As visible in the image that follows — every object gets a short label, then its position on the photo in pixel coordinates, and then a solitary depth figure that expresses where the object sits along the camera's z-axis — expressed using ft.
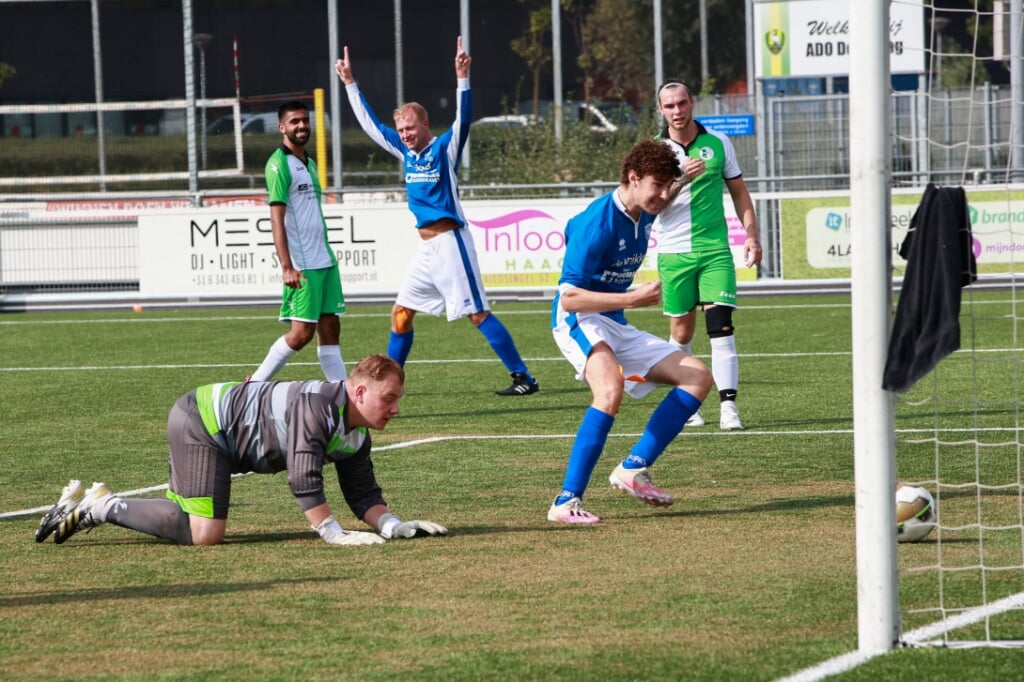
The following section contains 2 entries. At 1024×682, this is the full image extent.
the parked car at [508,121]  183.68
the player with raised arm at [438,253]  79.30
